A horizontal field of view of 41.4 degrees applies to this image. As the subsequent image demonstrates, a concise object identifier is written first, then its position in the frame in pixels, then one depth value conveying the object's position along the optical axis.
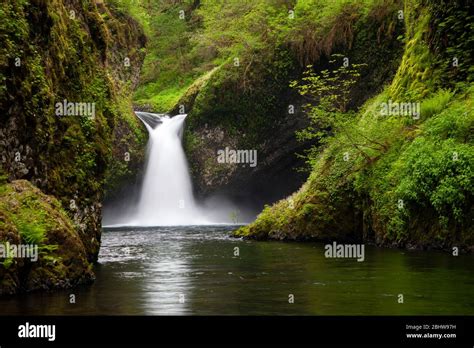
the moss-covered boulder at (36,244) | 9.31
